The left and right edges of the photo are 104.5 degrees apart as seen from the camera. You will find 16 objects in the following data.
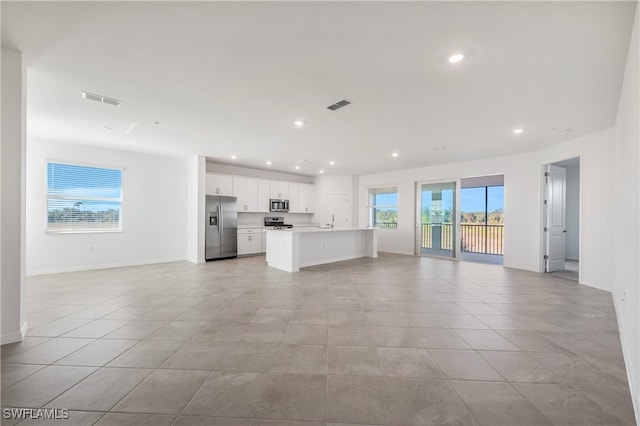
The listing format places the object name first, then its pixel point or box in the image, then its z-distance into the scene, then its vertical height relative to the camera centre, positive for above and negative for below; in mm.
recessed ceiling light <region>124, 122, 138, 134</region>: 4062 +1436
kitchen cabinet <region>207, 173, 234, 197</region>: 6973 +790
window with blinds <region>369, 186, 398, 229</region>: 8344 +201
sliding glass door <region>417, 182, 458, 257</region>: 7043 -181
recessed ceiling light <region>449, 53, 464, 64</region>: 2190 +1398
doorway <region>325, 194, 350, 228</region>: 9020 +89
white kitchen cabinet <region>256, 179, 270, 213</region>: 7930 +522
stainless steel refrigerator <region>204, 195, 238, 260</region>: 6562 -439
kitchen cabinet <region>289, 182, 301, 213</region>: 8703 +508
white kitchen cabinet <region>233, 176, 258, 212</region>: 7465 +600
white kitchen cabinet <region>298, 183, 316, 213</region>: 8984 +540
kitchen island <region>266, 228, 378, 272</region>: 5367 -847
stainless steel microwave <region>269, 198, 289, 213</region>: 8148 +235
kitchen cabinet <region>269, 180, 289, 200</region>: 8219 +766
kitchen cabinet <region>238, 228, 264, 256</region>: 7469 -890
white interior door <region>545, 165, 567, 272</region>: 5410 -83
